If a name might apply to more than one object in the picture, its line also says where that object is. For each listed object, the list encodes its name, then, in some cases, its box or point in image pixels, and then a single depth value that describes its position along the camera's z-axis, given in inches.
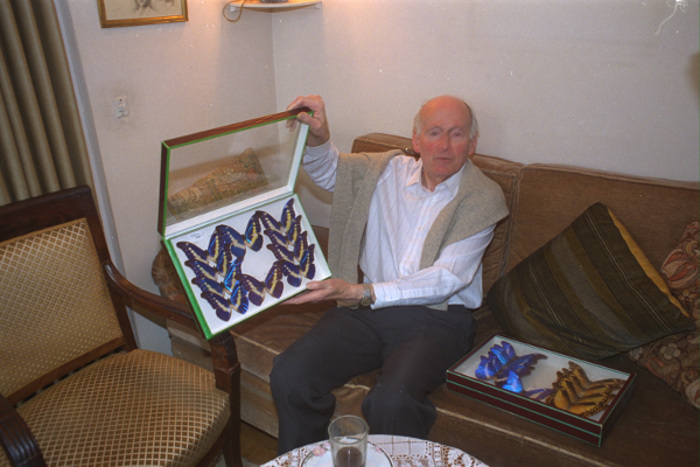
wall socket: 82.6
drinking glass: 42.5
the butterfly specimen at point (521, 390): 59.6
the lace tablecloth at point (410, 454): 47.9
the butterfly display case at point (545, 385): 56.4
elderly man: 65.1
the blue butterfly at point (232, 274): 58.1
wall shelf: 94.4
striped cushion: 63.7
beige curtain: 70.4
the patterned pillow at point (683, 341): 61.8
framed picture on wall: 78.4
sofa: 57.3
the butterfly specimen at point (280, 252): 61.3
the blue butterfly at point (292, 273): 61.8
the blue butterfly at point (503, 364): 62.4
